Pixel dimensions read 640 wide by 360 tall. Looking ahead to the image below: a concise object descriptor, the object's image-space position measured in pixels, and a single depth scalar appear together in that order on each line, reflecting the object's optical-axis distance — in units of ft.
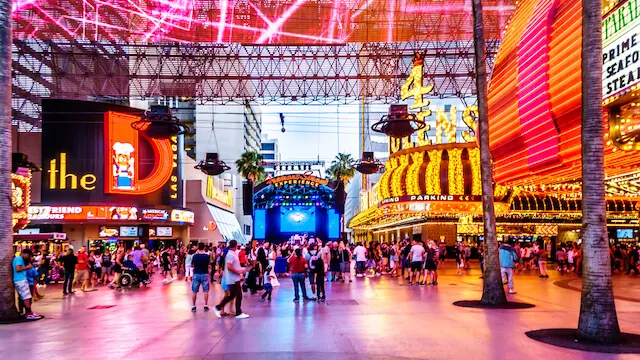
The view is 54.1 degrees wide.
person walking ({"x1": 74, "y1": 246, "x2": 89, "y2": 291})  73.77
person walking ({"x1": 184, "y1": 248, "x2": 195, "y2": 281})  87.10
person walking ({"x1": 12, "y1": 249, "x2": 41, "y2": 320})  47.16
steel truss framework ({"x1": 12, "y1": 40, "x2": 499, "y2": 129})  110.42
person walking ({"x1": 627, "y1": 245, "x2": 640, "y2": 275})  94.94
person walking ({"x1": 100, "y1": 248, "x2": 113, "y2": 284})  88.76
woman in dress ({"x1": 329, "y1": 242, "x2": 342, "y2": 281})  80.59
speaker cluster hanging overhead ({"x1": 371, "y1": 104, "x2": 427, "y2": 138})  81.41
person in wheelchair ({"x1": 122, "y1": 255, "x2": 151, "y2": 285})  80.48
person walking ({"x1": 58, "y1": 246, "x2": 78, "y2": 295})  68.59
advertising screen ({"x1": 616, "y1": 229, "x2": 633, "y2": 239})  133.69
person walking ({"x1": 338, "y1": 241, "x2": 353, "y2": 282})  82.53
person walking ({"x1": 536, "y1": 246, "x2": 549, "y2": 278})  87.07
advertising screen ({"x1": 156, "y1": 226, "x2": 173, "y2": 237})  162.94
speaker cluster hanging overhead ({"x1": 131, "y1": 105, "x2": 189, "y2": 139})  79.97
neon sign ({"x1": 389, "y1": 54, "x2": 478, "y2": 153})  105.09
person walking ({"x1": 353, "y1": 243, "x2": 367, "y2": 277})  91.56
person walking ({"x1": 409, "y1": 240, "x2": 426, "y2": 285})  75.25
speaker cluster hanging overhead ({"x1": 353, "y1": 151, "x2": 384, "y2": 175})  124.67
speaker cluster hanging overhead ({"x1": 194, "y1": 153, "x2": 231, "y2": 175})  109.09
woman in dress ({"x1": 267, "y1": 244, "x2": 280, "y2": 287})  64.60
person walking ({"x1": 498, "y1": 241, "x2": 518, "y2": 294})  62.49
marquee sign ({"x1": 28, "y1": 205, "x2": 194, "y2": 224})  139.13
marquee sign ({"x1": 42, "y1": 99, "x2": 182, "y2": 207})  143.84
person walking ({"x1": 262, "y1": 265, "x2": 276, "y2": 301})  57.93
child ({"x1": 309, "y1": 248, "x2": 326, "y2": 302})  55.72
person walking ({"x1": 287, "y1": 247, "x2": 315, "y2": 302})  54.19
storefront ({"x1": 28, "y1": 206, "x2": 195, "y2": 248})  139.74
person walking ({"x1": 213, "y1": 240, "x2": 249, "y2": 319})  44.93
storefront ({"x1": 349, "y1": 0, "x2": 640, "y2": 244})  42.57
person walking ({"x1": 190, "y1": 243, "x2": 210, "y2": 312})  50.06
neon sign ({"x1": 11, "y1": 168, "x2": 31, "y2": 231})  84.72
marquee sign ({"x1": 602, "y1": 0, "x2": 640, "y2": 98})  39.75
